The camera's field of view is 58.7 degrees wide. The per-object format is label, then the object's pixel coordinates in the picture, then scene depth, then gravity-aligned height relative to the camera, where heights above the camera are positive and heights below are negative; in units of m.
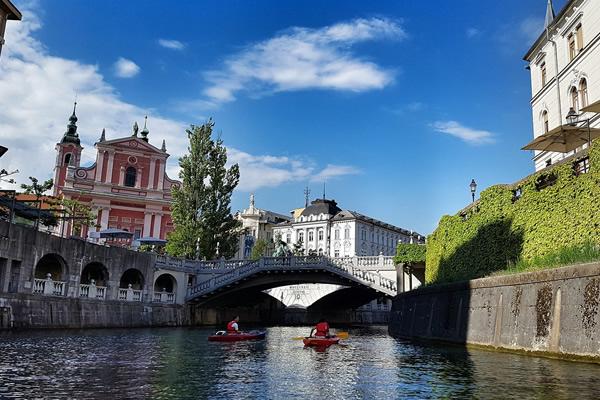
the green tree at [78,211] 49.69 +7.90
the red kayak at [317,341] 24.33 -1.76
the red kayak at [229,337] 27.73 -1.98
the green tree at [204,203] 52.06 +9.16
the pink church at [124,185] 64.81 +13.24
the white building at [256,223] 114.28 +16.53
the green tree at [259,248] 85.41 +8.13
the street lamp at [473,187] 30.98 +6.98
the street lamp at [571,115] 25.15 +9.28
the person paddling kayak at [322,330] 25.11 -1.30
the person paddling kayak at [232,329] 28.84 -1.64
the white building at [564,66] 32.41 +16.33
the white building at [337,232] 103.56 +14.25
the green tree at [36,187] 46.56 +8.91
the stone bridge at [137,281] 29.55 +1.25
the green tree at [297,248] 80.71 +8.65
